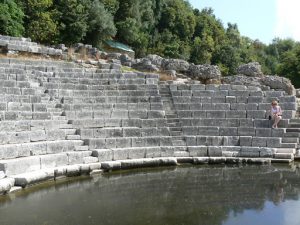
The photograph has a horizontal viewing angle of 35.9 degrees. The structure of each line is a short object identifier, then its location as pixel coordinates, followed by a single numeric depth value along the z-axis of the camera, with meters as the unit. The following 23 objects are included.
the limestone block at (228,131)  13.61
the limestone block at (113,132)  12.24
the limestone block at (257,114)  14.12
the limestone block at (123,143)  12.00
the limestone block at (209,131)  13.58
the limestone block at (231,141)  13.22
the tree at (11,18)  21.44
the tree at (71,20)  25.75
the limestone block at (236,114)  14.20
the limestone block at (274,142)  13.17
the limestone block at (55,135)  10.96
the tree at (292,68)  35.59
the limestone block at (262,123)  13.81
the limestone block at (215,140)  13.13
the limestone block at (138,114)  13.43
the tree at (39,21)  24.39
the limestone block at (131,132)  12.48
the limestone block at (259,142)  13.22
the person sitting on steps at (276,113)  13.60
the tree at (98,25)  26.97
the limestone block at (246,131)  13.62
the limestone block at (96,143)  11.55
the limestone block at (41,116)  11.42
